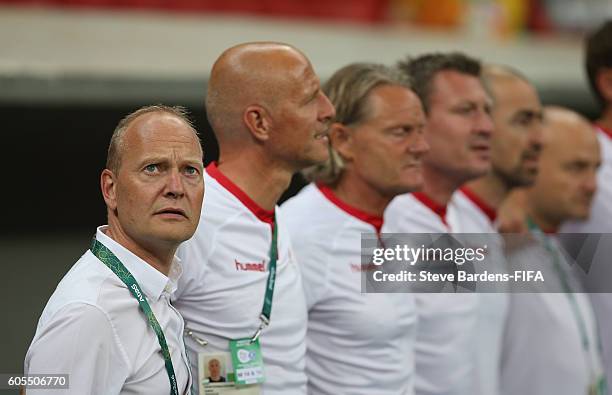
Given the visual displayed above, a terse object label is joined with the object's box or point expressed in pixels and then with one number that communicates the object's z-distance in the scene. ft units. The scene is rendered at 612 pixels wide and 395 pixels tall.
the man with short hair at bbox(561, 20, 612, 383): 26.32
